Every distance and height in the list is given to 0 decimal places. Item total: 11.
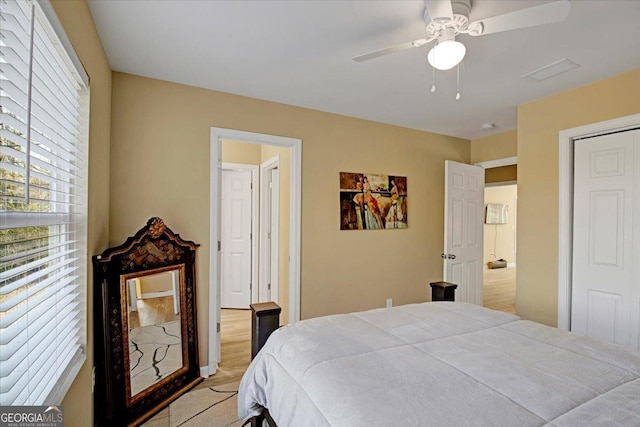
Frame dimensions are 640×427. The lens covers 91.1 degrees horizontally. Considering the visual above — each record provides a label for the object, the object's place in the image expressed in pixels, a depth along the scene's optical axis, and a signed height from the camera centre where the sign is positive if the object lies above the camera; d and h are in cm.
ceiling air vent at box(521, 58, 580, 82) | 226 +110
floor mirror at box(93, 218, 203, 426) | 191 -82
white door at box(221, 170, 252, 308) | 450 -37
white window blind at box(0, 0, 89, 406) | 91 +2
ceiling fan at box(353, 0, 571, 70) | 135 +90
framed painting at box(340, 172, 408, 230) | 346 +16
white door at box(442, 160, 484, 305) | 369 -16
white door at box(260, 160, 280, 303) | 423 -23
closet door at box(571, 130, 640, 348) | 242 -17
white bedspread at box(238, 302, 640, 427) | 98 -61
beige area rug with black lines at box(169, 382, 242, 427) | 205 -137
